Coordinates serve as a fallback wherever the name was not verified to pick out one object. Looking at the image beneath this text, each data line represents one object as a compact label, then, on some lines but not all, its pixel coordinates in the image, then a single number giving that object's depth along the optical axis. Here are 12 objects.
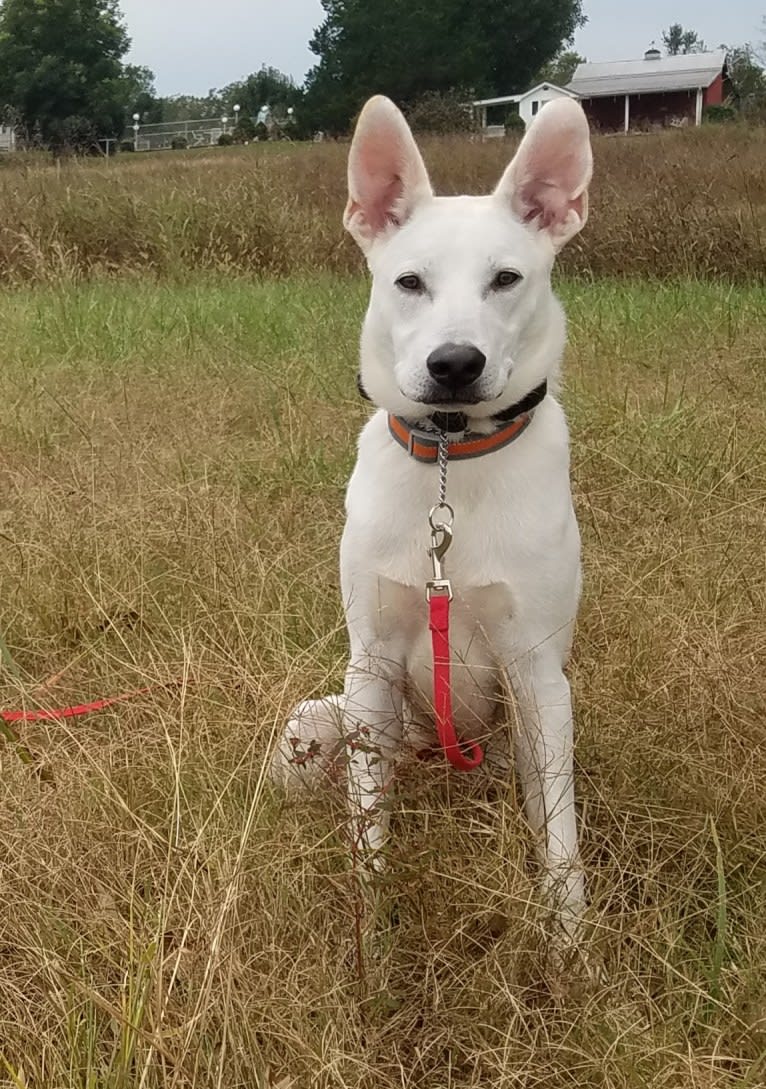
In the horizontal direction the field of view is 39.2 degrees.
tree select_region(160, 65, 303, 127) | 50.12
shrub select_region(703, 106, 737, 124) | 27.08
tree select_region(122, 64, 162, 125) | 59.67
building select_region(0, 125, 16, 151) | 29.46
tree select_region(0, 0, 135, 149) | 43.34
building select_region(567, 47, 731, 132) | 46.50
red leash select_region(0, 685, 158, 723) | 2.25
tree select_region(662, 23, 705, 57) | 89.41
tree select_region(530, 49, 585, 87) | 51.09
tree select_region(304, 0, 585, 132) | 39.69
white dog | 1.87
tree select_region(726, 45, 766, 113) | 39.19
